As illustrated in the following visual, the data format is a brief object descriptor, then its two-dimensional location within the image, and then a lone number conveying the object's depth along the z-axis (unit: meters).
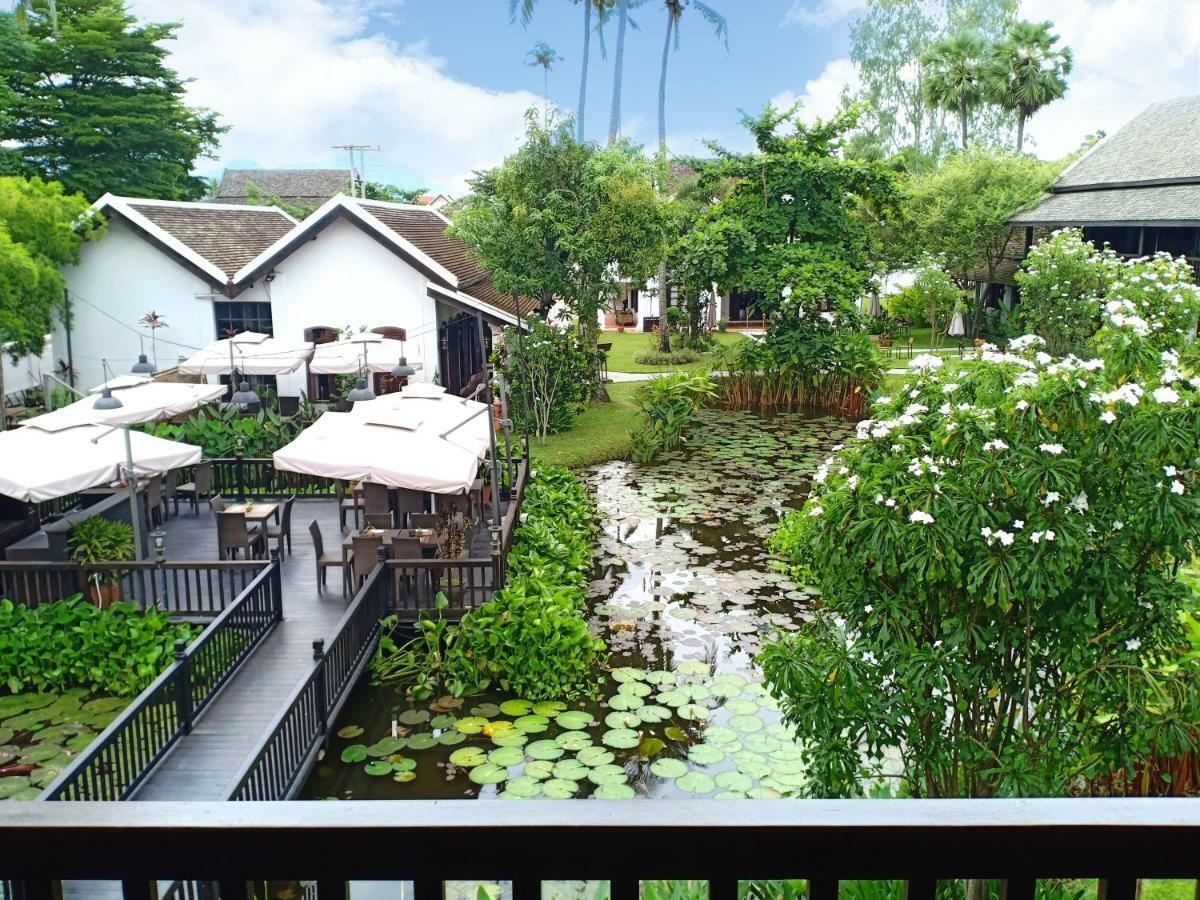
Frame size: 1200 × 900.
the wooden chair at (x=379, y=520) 13.49
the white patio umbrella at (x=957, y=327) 38.94
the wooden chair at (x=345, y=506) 14.87
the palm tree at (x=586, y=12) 42.62
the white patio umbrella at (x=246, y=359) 20.25
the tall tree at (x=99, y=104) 41.06
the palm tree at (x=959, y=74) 47.97
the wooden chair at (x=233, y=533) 13.01
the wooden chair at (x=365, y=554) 12.45
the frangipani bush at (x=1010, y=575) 5.99
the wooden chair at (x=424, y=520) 14.00
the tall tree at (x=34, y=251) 20.77
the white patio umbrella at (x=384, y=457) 11.77
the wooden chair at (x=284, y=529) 13.76
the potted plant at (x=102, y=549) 11.82
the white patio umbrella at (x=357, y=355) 20.84
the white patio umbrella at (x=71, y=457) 11.14
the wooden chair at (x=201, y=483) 16.41
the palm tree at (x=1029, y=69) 45.22
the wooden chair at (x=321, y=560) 12.84
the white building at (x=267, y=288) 24.86
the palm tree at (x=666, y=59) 36.09
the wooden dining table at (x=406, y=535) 12.71
